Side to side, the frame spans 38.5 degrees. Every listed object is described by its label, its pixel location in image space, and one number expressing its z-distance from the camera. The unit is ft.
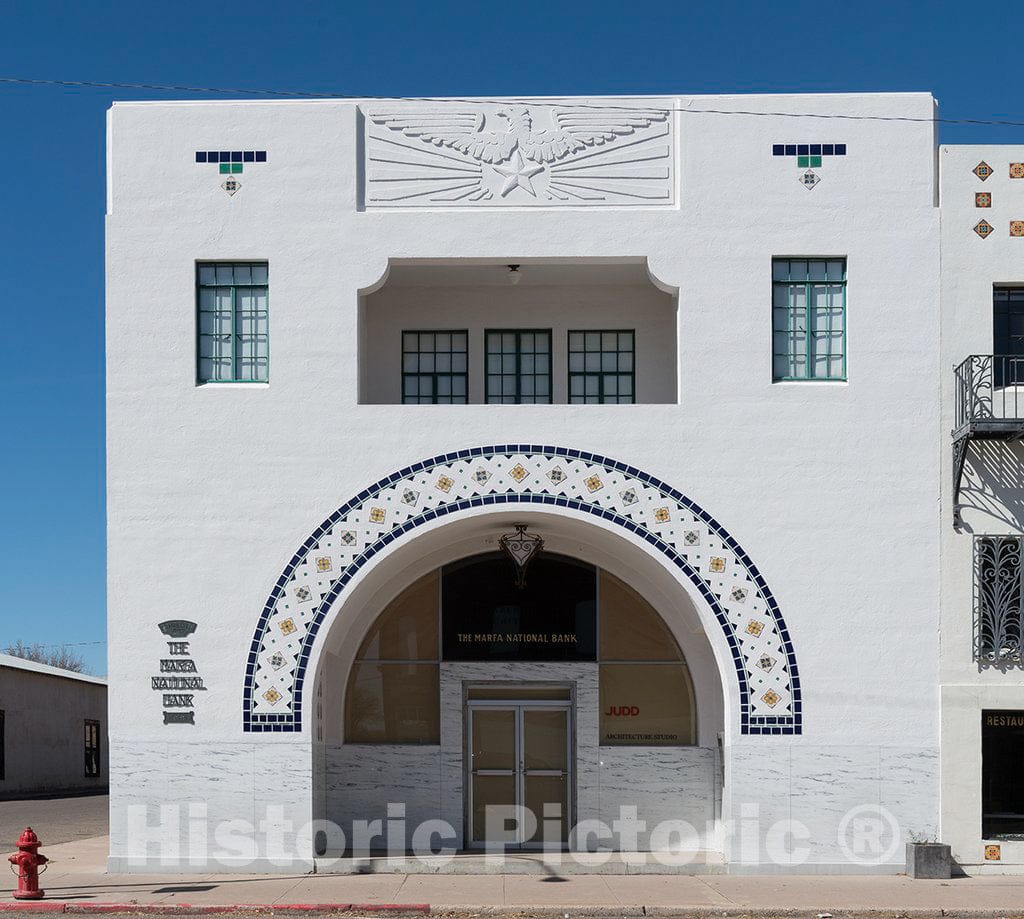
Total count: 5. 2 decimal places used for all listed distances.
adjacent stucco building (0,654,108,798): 123.03
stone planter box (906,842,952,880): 52.85
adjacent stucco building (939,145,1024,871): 53.93
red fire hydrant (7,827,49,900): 49.14
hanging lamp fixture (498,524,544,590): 60.13
